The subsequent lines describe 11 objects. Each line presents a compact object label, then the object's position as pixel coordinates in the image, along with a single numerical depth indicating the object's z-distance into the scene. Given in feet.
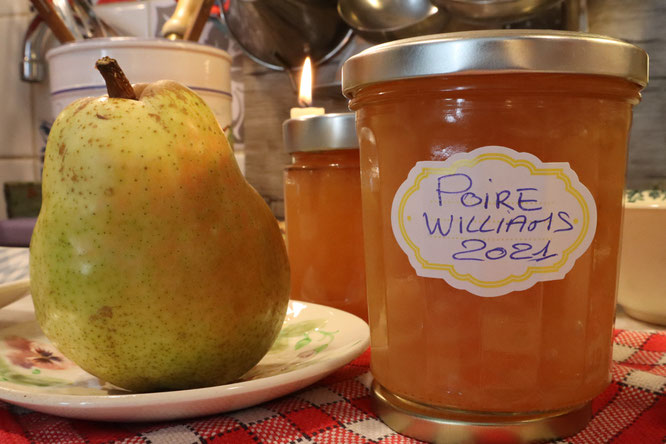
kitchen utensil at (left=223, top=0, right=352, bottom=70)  2.69
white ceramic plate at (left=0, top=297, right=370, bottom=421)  0.98
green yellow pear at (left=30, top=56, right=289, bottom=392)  1.05
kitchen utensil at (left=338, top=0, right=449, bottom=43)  2.36
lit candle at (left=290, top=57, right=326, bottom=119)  1.81
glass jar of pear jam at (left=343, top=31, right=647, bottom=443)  0.88
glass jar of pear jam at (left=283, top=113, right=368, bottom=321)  1.63
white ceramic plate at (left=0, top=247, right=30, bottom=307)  2.23
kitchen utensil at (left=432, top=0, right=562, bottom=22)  2.04
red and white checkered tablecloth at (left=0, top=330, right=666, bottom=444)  1.00
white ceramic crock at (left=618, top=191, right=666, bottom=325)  1.64
